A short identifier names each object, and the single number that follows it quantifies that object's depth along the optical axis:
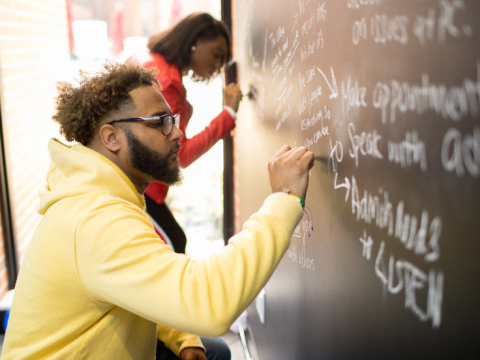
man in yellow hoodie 0.80
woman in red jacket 2.10
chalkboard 0.52
